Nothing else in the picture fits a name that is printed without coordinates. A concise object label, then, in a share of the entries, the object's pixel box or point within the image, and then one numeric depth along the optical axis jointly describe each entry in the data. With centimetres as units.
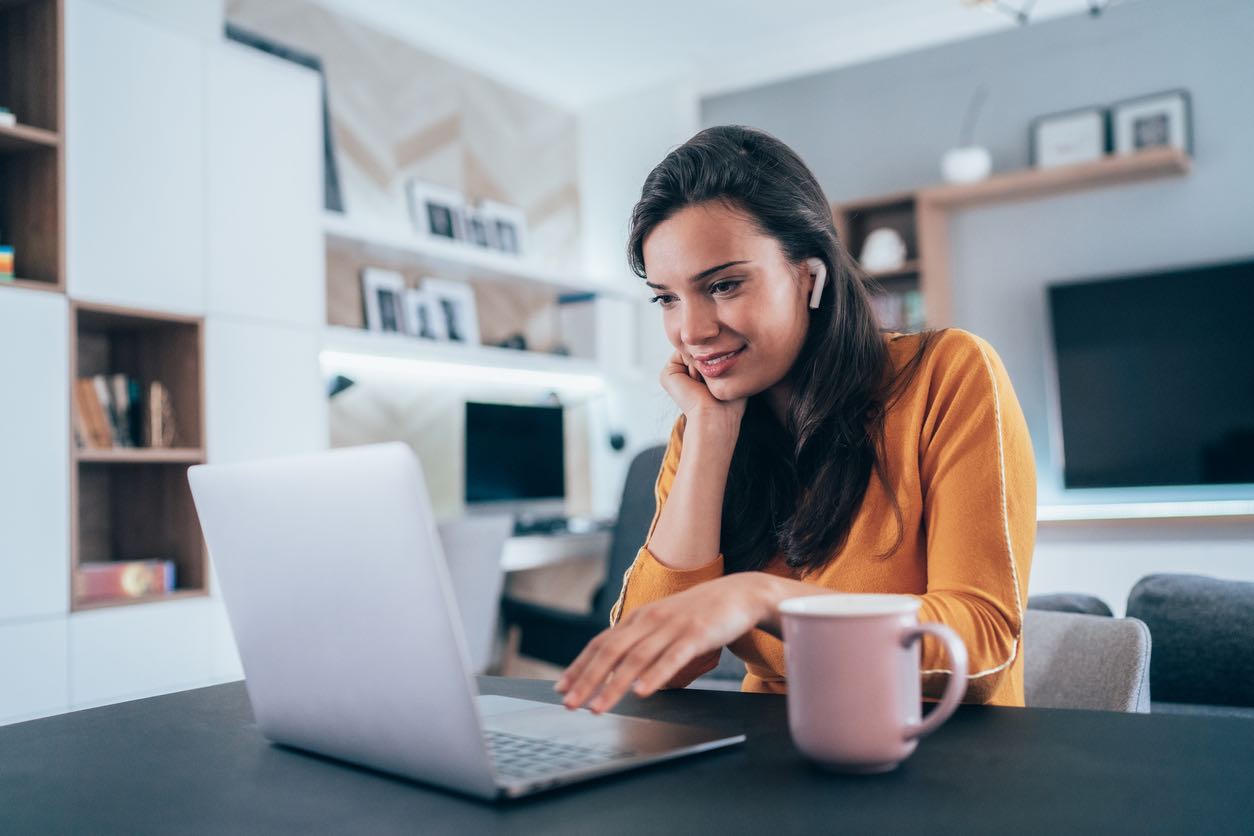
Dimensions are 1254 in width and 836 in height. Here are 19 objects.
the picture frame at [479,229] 449
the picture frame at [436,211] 423
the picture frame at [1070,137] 424
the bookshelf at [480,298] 379
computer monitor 416
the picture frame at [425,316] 417
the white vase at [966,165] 436
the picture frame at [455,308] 431
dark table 53
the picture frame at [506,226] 462
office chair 296
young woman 102
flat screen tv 399
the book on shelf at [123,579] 273
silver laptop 57
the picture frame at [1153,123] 409
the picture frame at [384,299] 401
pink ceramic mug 59
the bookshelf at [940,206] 408
